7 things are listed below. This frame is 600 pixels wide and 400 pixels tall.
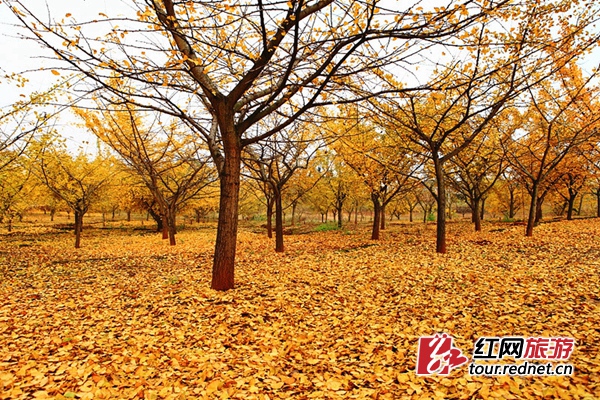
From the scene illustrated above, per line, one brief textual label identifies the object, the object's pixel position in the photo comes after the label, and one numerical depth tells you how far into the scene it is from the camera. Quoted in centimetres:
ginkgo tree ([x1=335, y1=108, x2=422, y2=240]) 1280
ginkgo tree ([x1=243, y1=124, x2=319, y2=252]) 957
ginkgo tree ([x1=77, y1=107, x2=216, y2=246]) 1243
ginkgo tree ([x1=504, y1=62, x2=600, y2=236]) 1105
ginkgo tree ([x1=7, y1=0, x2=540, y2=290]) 364
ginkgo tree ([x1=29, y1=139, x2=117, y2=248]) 1188
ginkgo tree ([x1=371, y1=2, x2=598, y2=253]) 630
